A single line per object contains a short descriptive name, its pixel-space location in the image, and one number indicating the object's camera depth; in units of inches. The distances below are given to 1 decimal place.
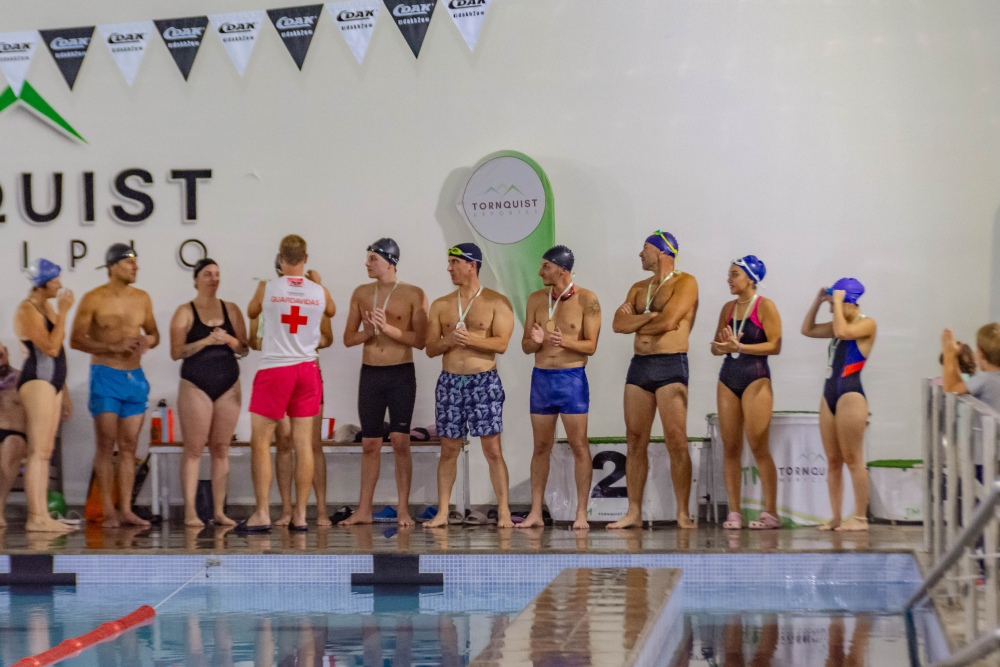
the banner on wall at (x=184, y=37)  729.6
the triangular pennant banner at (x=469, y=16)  701.3
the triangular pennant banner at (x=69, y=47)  741.3
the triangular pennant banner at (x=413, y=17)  705.0
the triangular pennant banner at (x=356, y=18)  709.3
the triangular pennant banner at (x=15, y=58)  749.3
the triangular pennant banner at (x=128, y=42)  735.1
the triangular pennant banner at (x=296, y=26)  717.3
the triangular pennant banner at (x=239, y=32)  723.4
